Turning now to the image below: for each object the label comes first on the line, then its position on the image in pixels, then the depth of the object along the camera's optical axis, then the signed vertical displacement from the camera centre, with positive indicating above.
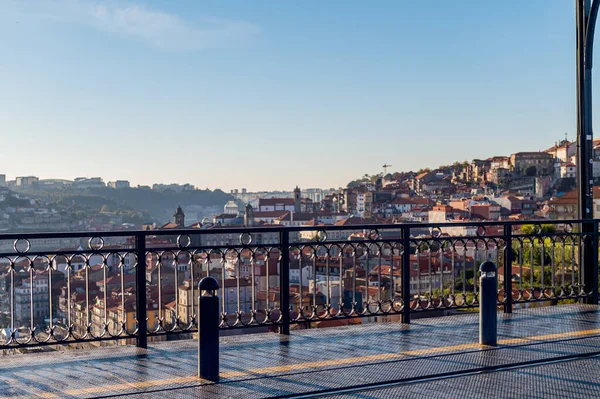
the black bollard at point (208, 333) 5.19 -1.10
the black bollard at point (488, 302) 6.23 -1.07
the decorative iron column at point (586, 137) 8.67 +0.74
